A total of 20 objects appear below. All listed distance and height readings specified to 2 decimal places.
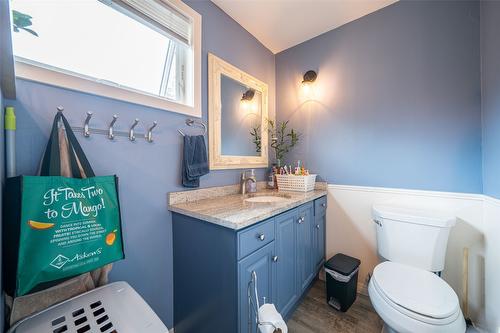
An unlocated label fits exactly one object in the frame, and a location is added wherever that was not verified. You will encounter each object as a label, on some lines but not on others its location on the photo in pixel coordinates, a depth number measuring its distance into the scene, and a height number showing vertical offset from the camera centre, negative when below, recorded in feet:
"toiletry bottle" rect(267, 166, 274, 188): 6.95 -0.49
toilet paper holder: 3.21 -2.34
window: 2.87 +2.24
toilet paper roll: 2.33 -1.94
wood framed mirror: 5.16 +1.51
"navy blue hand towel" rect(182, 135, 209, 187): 4.33 +0.12
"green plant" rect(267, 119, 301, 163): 7.11 +1.05
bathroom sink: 5.04 -0.91
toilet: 2.99 -2.23
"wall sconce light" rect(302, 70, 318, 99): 6.55 +2.88
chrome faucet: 5.79 -0.46
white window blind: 3.69 +3.18
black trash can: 4.82 -3.05
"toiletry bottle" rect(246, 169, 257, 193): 5.79 -0.63
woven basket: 5.95 -0.57
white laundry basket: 2.07 -1.75
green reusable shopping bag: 2.17 -0.72
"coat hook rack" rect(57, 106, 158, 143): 3.01 +0.62
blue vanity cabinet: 3.10 -1.96
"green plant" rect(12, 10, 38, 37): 2.77 +2.15
